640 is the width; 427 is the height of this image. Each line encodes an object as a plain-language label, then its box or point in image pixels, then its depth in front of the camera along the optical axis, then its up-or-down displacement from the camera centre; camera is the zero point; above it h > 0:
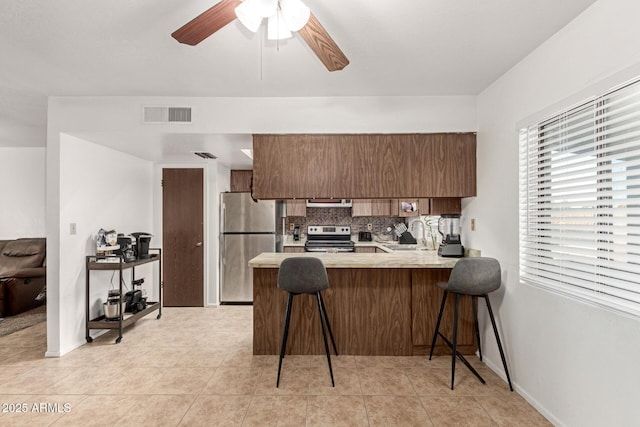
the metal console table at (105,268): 3.32 -0.69
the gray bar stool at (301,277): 2.59 -0.51
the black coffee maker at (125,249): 3.59 -0.40
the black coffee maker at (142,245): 3.82 -0.38
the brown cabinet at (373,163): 3.10 +0.48
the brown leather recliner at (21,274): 4.23 -0.82
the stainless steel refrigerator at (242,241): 4.77 -0.41
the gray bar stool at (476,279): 2.47 -0.50
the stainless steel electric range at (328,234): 5.15 -0.33
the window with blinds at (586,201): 1.58 +0.07
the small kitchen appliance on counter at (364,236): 5.23 -0.38
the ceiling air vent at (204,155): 4.09 +0.77
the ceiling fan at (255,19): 1.38 +0.87
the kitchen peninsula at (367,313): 3.02 -0.94
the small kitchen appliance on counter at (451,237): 3.18 -0.25
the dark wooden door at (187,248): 4.71 -0.51
